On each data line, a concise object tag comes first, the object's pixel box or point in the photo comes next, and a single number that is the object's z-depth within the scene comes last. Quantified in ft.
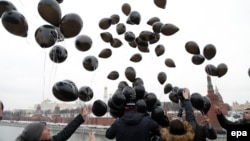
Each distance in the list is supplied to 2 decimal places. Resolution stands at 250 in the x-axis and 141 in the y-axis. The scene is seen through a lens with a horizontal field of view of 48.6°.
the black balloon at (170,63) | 19.22
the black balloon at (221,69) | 16.75
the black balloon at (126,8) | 19.45
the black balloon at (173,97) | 14.60
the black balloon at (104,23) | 18.30
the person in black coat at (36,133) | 6.41
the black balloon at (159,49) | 18.92
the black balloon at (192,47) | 16.79
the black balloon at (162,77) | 18.61
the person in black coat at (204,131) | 9.94
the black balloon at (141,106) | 12.00
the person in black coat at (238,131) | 8.32
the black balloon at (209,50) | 16.48
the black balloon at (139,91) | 13.44
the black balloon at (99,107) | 13.40
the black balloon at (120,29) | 18.88
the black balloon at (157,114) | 11.90
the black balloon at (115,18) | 18.82
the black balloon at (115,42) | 19.03
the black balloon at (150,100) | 13.51
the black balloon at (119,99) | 12.05
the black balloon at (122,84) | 16.37
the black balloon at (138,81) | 16.39
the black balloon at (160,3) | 17.15
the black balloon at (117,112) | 12.90
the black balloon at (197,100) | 12.59
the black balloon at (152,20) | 18.79
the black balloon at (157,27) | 17.48
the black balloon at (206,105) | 13.06
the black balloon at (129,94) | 11.56
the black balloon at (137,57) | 20.00
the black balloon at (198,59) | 17.16
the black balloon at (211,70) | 16.75
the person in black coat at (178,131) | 8.36
